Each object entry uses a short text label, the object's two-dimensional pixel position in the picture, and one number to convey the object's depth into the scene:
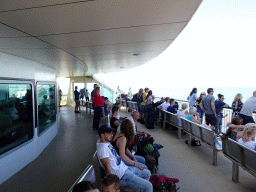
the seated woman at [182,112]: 6.82
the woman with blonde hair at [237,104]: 6.76
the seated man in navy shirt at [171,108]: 7.65
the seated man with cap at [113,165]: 2.64
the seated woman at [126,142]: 3.11
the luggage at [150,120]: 7.98
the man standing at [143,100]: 9.27
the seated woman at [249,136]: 3.48
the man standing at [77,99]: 13.38
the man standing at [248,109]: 5.86
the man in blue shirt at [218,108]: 6.56
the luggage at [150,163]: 3.65
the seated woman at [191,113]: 6.04
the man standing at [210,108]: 6.26
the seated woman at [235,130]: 4.02
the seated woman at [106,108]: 8.58
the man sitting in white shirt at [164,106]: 8.45
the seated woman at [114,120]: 4.96
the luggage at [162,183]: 2.87
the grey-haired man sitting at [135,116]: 4.81
